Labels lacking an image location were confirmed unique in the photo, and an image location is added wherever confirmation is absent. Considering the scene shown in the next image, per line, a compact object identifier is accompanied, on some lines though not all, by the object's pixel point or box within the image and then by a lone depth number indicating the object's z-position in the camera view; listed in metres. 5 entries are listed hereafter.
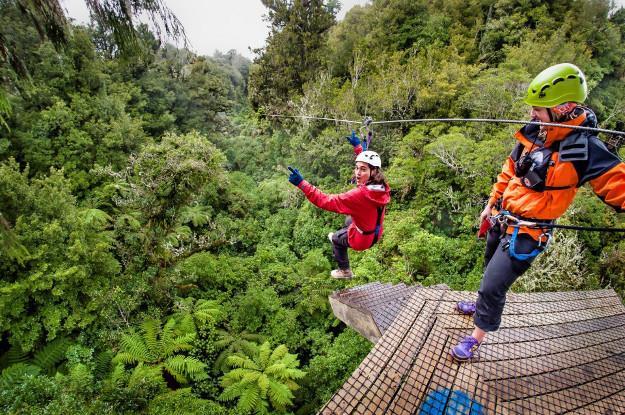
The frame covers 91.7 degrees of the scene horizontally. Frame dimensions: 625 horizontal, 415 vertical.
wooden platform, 2.82
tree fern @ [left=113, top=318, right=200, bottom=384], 6.09
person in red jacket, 3.46
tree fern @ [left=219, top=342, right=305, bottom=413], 5.63
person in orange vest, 2.29
